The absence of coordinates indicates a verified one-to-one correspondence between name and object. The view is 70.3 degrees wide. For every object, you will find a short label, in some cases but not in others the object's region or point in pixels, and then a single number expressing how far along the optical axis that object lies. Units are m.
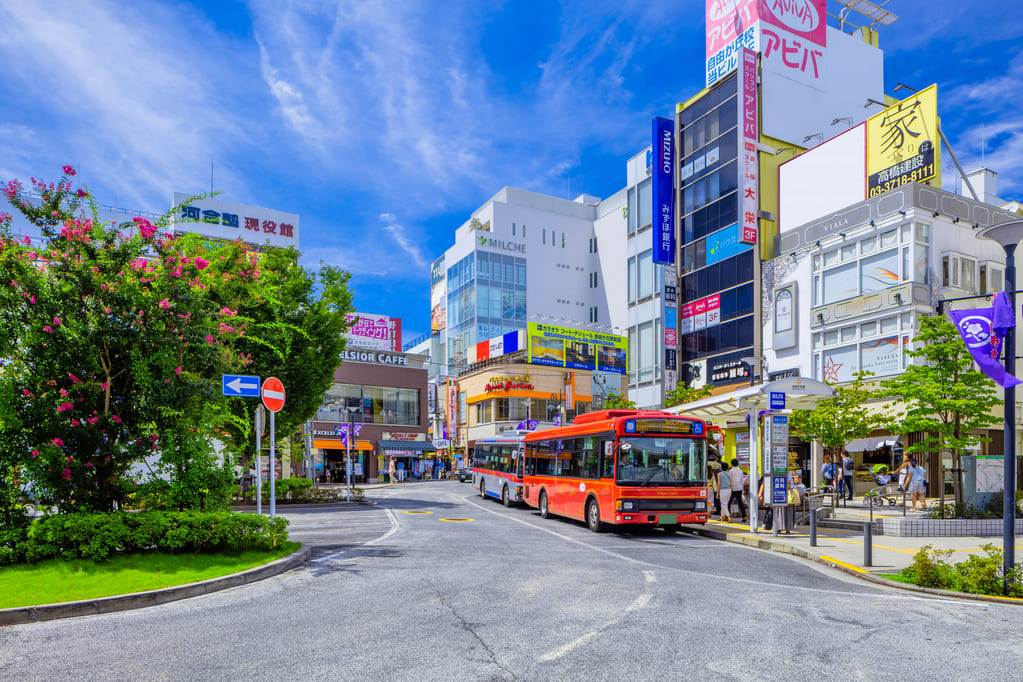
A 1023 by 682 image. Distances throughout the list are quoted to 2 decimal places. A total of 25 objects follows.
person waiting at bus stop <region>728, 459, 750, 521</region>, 20.42
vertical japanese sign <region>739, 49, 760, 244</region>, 42.25
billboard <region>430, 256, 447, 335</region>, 94.62
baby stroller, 24.58
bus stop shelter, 17.50
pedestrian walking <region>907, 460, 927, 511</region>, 22.31
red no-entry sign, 13.84
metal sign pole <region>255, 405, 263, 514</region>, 13.89
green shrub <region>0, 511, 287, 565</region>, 10.41
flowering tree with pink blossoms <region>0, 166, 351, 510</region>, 11.01
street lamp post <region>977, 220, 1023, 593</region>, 9.89
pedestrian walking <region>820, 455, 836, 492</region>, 29.95
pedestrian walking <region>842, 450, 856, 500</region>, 30.41
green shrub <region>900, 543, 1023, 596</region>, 9.88
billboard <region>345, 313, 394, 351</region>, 66.75
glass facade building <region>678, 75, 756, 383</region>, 43.34
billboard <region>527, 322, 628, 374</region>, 69.62
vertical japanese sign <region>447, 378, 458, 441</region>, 76.94
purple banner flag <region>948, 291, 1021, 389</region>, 10.11
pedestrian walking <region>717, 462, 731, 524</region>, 20.52
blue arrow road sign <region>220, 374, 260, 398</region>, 13.15
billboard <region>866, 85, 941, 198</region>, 33.56
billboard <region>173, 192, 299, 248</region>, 63.91
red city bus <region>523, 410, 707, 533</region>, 17.27
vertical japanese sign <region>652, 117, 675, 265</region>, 49.31
